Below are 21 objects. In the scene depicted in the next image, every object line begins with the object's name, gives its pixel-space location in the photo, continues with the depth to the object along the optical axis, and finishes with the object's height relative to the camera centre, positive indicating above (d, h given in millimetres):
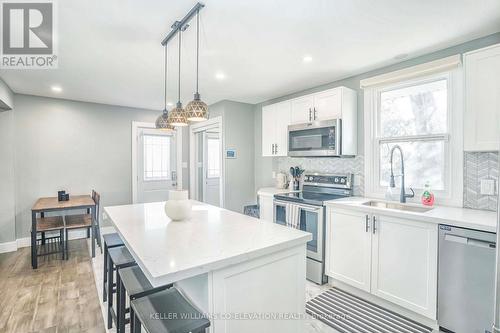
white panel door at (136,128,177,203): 5242 -45
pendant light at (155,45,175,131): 2588 +395
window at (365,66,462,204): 2500 +319
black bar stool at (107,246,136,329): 1924 -752
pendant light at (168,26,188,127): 2254 +398
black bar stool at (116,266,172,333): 1593 -796
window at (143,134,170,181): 5332 +103
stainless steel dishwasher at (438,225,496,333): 1821 -863
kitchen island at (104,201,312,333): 1289 -550
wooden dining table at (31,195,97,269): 3342 -627
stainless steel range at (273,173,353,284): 2922 -566
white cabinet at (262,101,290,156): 3832 +526
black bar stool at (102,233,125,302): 2270 -727
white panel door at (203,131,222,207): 5656 -155
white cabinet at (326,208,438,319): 2121 -873
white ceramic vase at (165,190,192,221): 2096 -364
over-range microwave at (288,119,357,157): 3072 +290
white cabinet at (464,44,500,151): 2016 +512
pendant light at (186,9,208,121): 2057 +418
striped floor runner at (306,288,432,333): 2143 -1377
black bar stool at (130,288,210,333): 1241 -791
